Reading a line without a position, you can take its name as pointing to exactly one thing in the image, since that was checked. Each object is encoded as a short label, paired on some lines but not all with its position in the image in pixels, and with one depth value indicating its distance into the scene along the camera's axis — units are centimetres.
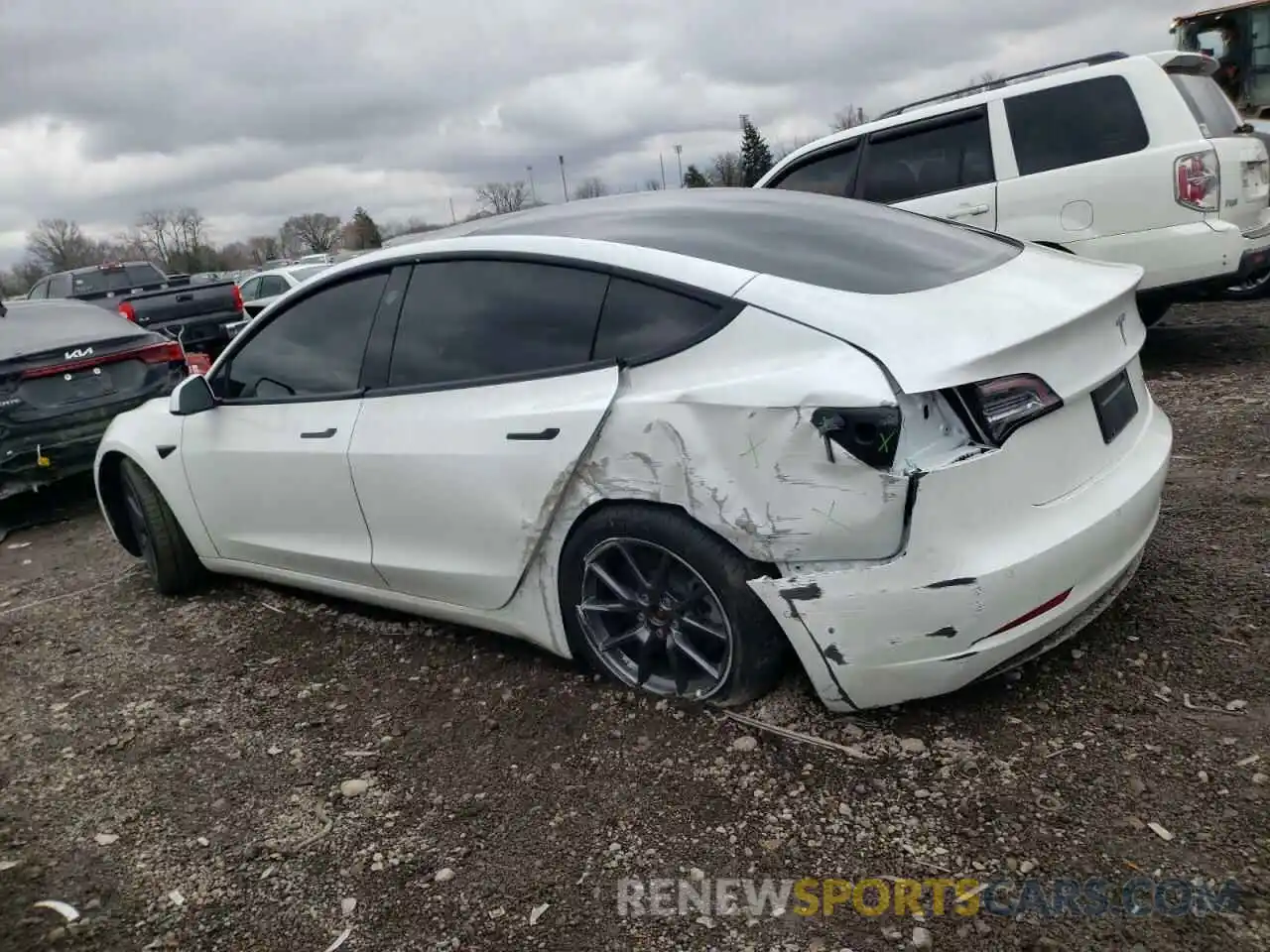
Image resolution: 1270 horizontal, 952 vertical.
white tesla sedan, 241
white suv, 579
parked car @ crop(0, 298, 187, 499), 633
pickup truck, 1202
